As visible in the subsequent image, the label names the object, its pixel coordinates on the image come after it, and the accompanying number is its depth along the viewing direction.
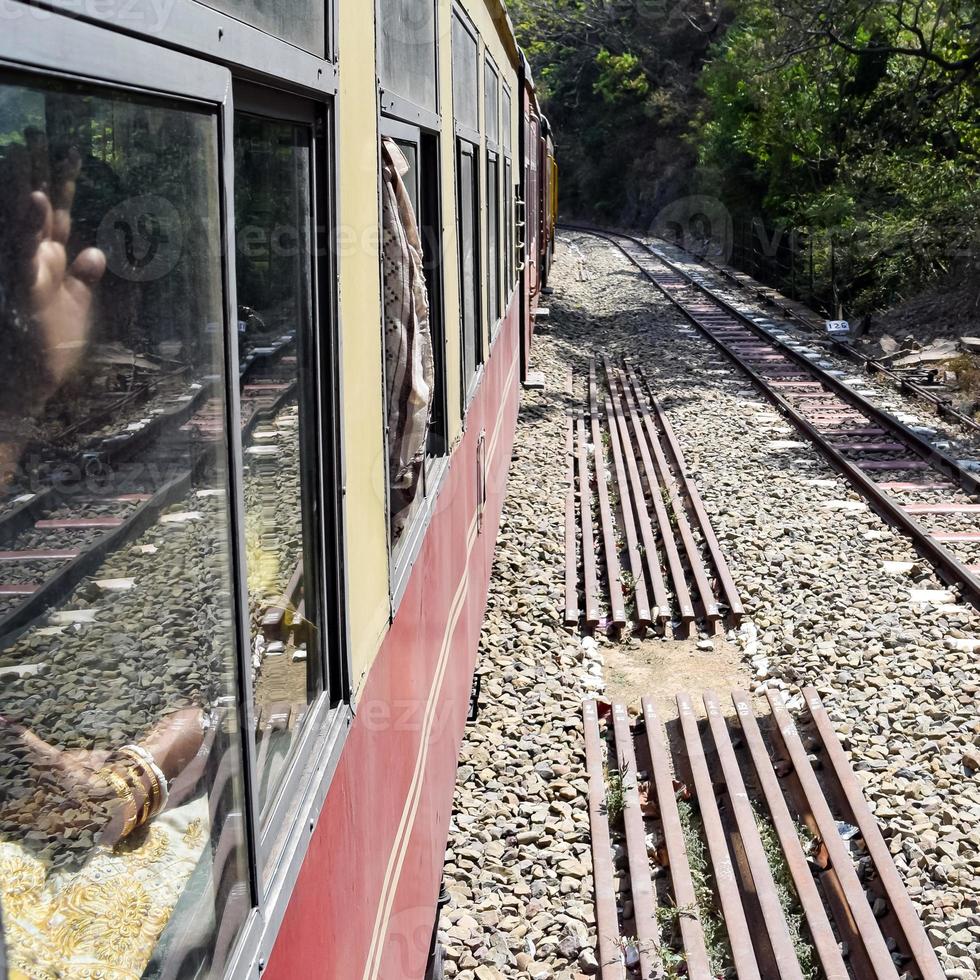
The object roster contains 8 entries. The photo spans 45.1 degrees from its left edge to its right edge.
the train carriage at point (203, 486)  0.97
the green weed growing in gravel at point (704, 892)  4.21
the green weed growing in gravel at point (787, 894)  4.15
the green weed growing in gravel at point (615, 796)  5.10
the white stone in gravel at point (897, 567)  7.89
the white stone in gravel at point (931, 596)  7.36
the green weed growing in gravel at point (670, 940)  4.05
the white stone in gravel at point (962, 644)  6.66
